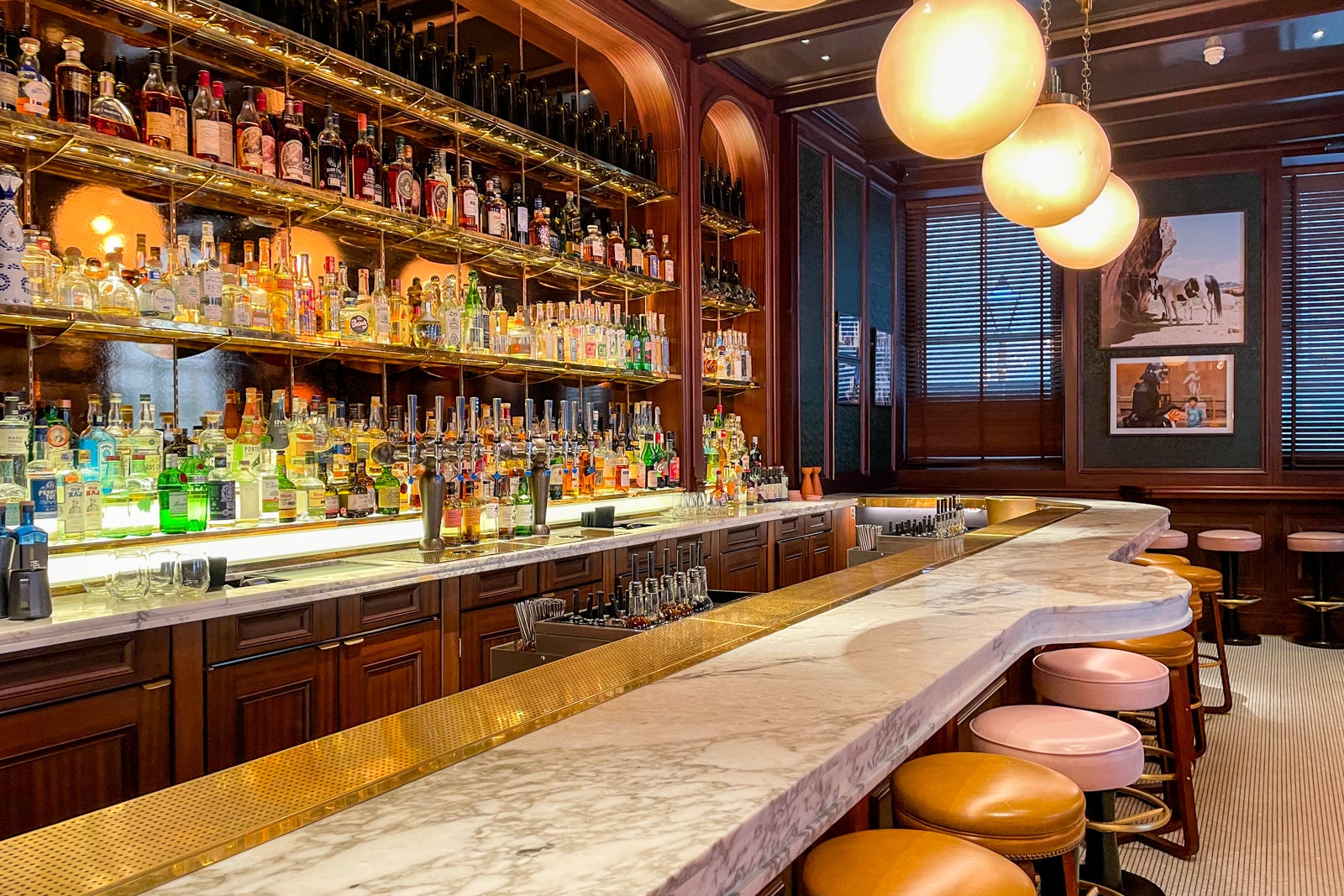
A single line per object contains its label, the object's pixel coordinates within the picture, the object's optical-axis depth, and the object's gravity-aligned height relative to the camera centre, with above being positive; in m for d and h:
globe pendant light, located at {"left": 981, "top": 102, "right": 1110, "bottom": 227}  2.63 +0.78
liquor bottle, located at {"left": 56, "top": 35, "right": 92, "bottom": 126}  2.66 +1.03
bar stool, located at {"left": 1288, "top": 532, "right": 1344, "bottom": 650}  5.87 -0.94
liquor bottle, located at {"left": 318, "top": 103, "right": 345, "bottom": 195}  3.37 +1.06
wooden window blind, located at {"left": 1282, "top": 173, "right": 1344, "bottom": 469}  6.50 +0.79
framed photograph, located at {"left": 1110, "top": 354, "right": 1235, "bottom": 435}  6.81 +0.29
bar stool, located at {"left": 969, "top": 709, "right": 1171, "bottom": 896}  1.74 -0.58
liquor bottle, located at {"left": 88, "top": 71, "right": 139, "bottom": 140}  2.71 +0.97
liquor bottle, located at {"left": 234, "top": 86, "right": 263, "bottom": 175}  3.10 +1.03
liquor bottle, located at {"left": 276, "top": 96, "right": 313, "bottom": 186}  3.21 +1.03
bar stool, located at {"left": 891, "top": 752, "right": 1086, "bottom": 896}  1.35 -0.55
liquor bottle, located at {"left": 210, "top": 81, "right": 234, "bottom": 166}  2.99 +1.03
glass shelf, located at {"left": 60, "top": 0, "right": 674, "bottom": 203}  2.93 +1.34
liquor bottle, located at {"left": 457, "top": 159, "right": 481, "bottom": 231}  3.91 +1.01
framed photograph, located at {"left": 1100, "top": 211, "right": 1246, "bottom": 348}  6.76 +1.11
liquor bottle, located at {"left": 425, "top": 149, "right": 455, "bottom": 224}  3.80 +1.03
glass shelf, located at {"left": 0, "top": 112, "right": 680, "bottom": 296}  2.62 +0.85
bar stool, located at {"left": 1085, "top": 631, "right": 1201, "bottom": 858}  2.71 -0.91
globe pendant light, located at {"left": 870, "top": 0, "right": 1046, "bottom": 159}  2.05 +0.82
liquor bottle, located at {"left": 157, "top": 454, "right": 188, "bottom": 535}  2.83 -0.19
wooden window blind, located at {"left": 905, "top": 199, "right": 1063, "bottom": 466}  7.31 +0.78
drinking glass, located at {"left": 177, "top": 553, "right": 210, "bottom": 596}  2.35 -0.33
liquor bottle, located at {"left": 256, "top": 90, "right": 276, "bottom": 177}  3.15 +1.02
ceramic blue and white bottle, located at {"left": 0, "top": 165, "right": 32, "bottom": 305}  2.46 +0.52
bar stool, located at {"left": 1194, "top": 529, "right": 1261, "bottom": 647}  5.98 -0.88
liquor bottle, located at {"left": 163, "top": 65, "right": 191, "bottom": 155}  2.90 +1.05
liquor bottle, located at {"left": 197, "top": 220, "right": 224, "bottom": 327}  2.93 +0.50
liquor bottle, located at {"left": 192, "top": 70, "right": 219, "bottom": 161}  2.95 +1.02
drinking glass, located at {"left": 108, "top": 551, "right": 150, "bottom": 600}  2.27 -0.32
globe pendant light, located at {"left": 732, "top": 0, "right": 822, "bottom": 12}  1.87 +0.89
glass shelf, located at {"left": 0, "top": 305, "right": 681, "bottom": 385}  2.55 +0.34
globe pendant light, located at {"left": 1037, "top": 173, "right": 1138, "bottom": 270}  3.34 +0.74
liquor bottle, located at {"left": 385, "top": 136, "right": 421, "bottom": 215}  3.64 +1.03
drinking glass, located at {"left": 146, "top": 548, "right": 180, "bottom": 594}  2.33 -0.32
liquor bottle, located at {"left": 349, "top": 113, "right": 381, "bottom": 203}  3.51 +1.03
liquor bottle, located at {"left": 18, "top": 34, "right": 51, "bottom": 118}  2.53 +0.99
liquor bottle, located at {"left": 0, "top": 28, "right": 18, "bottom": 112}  2.46 +0.97
